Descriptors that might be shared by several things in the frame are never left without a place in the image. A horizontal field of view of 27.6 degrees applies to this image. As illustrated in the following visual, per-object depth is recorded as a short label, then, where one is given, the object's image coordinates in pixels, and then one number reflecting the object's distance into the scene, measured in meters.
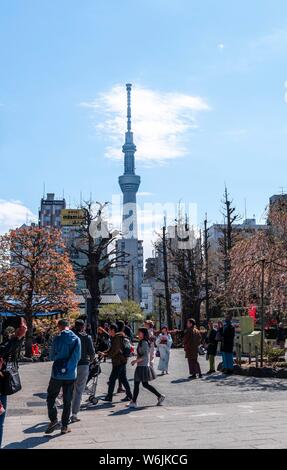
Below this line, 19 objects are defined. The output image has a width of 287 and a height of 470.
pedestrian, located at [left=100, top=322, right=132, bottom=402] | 11.85
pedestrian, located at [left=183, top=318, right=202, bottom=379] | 16.27
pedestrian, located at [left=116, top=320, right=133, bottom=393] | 13.45
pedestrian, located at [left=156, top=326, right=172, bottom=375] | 18.45
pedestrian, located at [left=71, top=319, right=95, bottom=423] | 10.06
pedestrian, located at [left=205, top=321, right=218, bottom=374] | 17.78
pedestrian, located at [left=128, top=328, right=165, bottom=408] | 11.21
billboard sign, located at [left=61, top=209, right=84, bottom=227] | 137.25
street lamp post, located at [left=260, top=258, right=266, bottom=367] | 16.89
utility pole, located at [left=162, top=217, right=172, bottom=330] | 42.91
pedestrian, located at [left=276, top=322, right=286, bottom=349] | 27.92
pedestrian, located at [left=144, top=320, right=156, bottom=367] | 16.36
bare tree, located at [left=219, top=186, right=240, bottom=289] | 39.14
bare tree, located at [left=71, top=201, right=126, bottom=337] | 29.45
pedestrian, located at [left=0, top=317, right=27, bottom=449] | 7.50
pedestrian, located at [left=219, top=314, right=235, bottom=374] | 17.09
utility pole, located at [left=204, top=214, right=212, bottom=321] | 40.97
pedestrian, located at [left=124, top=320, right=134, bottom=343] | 16.98
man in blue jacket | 8.78
